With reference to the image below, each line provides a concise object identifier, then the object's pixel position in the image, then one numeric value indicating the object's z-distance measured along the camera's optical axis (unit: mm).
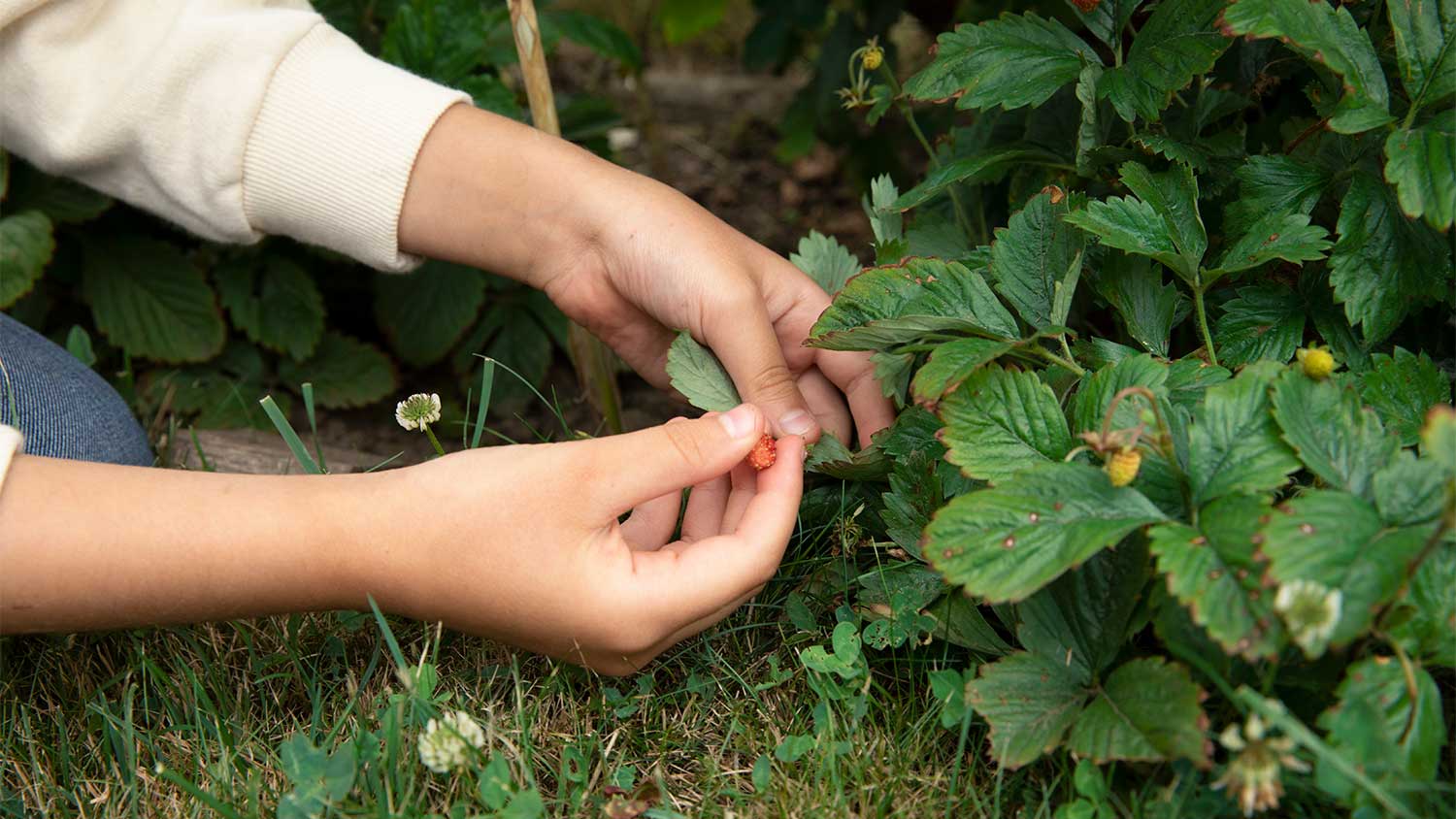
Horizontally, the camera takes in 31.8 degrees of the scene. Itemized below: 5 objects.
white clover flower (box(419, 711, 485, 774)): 782
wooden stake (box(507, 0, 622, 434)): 962
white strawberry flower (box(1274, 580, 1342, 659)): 708
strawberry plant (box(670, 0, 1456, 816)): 729
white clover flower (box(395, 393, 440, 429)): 872
